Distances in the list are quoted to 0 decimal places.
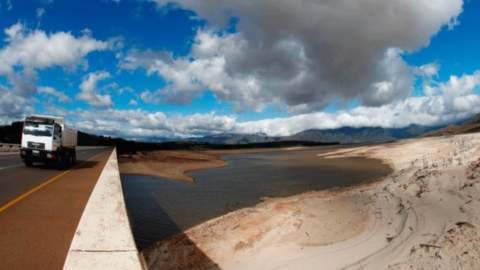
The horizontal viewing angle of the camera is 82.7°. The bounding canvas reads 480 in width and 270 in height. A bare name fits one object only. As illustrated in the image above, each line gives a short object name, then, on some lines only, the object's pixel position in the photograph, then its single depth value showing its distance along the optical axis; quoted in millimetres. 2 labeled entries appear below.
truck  19094
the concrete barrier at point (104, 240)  4273
